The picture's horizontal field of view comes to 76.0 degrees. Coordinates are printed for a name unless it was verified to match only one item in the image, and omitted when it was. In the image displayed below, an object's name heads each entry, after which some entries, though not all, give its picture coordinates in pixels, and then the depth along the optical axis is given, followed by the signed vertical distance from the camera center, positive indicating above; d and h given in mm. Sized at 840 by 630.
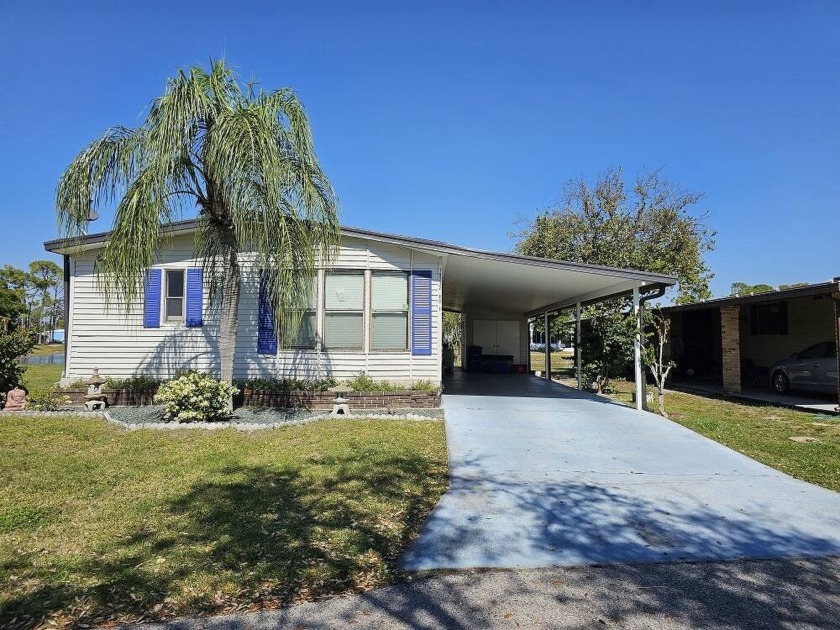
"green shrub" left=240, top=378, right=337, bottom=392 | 9578 -673
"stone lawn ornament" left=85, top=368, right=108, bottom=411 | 9328 -837
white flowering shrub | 8125 -773
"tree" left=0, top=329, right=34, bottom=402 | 9555 -186
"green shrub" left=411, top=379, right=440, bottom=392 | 9586 -694
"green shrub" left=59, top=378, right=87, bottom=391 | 9734 -694
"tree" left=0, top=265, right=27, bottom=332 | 10420 +3482
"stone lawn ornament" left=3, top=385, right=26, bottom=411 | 9070 -919
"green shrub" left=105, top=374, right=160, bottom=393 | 9758 -675
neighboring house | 13273 +512
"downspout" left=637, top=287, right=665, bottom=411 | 9774 +957
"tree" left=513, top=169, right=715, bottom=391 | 22516 +4770
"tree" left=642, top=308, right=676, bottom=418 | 9516 -105
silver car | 11484 -491
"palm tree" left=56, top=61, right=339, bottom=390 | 7059 +2285
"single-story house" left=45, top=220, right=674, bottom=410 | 10094 +539
